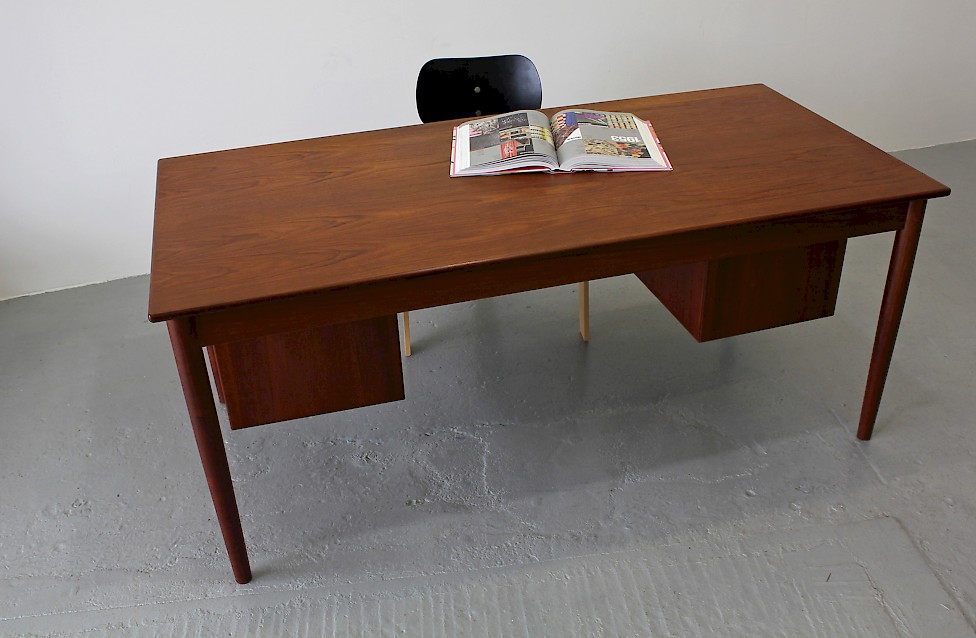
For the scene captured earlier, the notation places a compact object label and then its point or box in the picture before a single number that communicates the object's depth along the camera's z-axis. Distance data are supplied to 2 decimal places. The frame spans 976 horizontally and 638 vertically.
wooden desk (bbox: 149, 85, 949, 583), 1.67
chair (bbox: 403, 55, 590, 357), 2.58
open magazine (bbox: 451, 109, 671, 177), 1.99
